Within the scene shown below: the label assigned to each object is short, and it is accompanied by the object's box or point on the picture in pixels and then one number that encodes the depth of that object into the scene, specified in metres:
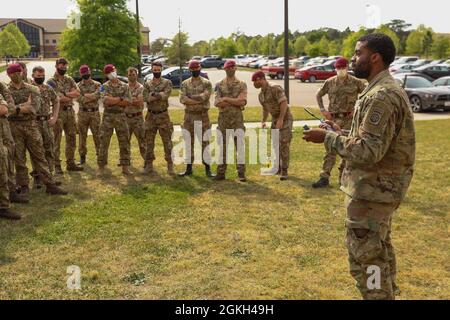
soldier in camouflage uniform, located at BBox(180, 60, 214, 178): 8.72
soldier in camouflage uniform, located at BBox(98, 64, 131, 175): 8.75
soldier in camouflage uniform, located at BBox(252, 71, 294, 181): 8.25
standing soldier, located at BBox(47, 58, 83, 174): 9.08
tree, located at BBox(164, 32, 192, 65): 32.83
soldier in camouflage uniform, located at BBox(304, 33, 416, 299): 3.13
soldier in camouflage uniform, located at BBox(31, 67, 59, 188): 8.03
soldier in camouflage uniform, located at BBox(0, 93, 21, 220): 6.32
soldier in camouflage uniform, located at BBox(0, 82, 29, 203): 6.66
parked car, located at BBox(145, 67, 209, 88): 29.56
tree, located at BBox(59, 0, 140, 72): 25.36
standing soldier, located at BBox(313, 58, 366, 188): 7.85
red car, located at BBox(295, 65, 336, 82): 36.34
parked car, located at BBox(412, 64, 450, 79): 29.44
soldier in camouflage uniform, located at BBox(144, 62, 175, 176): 8.84
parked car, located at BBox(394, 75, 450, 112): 18.03
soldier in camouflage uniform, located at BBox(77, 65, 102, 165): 9.47
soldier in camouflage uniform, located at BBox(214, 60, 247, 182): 8.38
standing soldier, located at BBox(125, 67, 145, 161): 9.14
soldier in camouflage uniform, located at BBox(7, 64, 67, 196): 7.21
